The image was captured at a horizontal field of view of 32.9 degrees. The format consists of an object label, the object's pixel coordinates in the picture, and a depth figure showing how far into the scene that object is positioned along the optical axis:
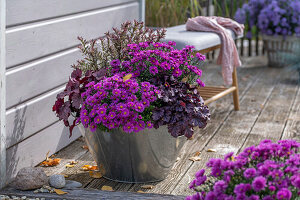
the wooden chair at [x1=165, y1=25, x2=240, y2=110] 3.25
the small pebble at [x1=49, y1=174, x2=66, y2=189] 2.36
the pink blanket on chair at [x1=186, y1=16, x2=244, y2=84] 3.62
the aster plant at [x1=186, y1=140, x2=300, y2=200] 1.49
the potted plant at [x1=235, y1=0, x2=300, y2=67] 5.56
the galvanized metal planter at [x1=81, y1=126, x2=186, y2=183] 2.39
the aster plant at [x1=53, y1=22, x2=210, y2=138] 2.25
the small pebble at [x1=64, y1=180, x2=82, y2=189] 2.39
